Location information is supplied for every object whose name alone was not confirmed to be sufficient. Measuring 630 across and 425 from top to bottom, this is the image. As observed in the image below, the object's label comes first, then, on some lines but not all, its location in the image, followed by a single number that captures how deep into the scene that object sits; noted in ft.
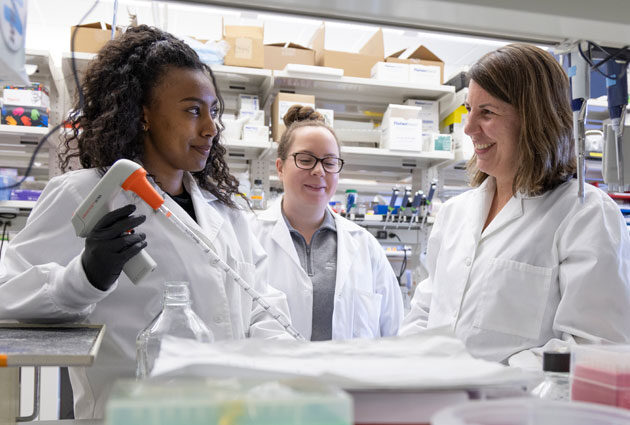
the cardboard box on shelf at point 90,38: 9.62
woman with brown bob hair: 3.84
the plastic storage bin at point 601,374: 1.85
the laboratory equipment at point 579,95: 2.80
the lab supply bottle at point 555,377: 2.25
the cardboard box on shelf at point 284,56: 10.68
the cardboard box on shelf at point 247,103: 10.48
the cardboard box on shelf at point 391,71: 10.60
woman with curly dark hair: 3.38
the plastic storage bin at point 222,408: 1.16
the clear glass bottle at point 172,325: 2.80
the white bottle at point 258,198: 9.99
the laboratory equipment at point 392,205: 10.69
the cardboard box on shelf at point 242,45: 10.05
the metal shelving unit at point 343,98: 10.03
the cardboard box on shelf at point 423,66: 10.85
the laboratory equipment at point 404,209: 10.69
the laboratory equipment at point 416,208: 10.71
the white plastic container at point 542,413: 1.44
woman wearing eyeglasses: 6.77
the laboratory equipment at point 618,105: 3.01
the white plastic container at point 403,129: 10.29
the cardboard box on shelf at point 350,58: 10.68
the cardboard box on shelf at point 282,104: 9.96
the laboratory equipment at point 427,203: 10.79
